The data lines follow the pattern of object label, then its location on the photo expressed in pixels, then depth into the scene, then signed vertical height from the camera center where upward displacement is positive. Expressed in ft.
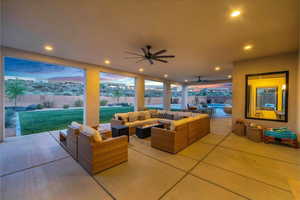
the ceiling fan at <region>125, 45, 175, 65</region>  12.13 +4.42
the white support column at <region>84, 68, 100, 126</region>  18.62 +0.12
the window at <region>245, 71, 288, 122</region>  14.25 +0.49
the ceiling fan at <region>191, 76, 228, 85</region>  34.08 +5.38
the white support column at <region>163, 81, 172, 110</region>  34.24 +1.07
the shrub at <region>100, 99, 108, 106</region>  45.96 -1.55
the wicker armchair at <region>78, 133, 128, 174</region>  7.57 -3.68
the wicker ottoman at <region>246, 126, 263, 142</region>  13.38 -3.85
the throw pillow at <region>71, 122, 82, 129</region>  9.68 -2.28
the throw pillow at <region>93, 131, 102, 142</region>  7.83 -2.58
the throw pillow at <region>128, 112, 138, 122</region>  16.70 -2.59
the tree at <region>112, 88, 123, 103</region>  46.81 +1.99
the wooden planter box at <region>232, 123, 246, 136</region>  15.31 -3.79
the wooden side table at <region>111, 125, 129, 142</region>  12.16 -3.33
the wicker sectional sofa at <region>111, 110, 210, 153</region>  10.63 -3.11
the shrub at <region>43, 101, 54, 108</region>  37.69 -2.13
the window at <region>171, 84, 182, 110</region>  41.85 +1.37
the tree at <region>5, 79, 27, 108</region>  27.66 +1.90
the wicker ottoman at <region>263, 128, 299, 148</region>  12.04 -3.82
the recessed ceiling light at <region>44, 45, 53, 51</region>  12.66 +5.37
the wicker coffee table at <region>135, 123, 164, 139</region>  14.12 -3.90
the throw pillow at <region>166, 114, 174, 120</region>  18.52 -2.72
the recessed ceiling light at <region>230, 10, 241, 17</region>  7.25 +5.30
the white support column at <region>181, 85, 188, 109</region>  41.73 +0.82
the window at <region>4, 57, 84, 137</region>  20.77 +0.11
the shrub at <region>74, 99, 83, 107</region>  44.22 -1.96
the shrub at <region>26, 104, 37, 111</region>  34.77 -2.87
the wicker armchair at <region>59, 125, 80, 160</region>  9.23 -3.54
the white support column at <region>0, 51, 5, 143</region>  12.60 -0.44
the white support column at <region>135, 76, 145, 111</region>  26.20 +1.18
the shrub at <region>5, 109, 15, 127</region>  20.57 -4.32
